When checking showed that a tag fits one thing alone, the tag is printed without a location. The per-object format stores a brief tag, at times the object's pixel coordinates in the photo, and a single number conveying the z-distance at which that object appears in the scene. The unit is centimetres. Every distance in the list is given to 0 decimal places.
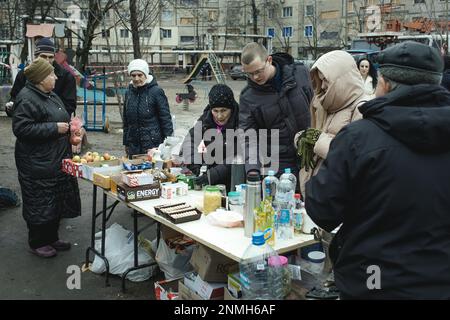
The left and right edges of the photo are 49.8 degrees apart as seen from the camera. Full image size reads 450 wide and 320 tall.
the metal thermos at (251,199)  277
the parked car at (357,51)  2128
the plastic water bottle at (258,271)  258
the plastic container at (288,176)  314
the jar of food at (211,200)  328
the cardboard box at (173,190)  369
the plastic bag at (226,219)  301
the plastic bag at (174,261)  378
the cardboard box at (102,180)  389
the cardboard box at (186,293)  304
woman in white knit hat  520
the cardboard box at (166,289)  333
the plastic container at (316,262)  312
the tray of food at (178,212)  313
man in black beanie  526
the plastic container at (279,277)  259
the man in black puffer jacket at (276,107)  372
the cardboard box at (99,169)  409
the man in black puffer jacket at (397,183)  175
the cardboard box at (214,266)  299
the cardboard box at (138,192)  358
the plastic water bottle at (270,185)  313
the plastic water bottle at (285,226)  282
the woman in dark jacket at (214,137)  389
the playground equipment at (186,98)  1599
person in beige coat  309
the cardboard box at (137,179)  361
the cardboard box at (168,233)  386
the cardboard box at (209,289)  295
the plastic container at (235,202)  320
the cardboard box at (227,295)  280
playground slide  2176
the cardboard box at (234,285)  276
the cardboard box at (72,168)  418
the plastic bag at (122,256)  413
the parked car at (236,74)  3480
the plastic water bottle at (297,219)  292
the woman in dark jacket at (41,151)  415
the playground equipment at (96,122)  1151
